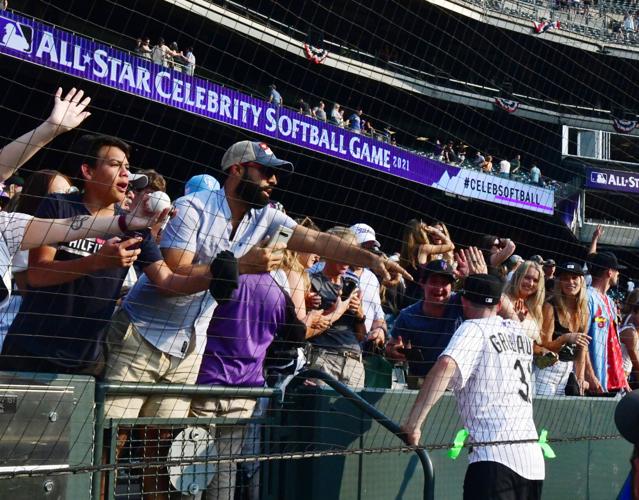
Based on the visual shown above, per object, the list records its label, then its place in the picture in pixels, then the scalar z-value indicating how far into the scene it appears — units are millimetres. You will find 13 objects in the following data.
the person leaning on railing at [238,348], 4457
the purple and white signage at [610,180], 31156
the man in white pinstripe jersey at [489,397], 4598
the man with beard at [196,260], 4277
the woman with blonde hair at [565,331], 6652
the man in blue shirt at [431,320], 5598
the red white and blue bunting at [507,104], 24381
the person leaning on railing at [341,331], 5554
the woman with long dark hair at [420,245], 6422
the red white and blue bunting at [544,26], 29391
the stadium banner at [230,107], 13117
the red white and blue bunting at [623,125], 28309
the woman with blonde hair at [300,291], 5199
